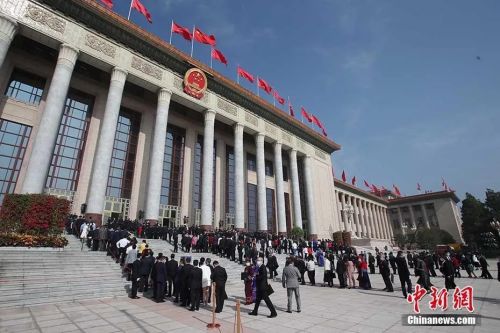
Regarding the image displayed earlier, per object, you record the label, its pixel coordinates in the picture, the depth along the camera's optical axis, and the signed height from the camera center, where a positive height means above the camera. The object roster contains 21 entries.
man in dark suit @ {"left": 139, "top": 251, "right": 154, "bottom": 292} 9.03 -0.43
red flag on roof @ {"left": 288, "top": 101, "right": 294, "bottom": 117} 36.02 +17.75
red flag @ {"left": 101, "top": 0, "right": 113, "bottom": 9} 20.21 +17.78
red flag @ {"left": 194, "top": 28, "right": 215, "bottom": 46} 24.77 +18.94
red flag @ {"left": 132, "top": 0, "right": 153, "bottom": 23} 21.12 +18.24
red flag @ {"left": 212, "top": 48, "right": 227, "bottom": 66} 26.62 +18.41
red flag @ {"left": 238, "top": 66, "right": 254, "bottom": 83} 29.09 +18.13
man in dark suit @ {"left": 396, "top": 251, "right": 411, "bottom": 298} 9.54 -0.70
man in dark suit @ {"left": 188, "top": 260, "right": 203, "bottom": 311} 7.69 -0.86
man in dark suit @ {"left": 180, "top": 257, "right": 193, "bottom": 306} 8.15 -0.91
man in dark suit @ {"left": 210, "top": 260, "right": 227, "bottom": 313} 7.59 -0.84
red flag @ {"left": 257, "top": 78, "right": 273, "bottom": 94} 30.75 +18.16
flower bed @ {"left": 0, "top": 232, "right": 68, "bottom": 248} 10.37 +0.57
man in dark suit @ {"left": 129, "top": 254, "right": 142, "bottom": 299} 8.87 -0.69
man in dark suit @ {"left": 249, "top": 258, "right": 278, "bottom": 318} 6.98 -0.97
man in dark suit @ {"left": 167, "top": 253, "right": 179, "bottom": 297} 8.99 -0.49
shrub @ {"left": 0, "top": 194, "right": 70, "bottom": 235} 11.30 +1.66
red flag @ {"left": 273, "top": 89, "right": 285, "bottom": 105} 33.32 +18.11
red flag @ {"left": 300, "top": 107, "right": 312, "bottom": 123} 36.22 +17.44
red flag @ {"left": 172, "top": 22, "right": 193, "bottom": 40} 23.47 +18.43
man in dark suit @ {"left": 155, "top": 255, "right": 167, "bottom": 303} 8.50 -0.77
